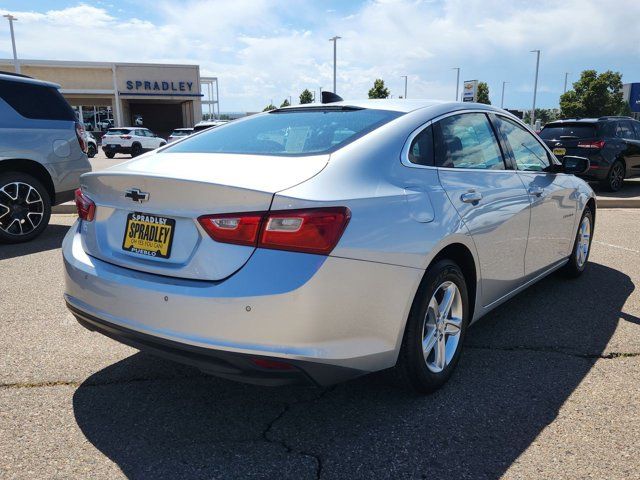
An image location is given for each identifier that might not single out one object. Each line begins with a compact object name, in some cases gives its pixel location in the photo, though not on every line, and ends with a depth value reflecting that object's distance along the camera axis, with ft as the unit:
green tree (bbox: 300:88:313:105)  227.28
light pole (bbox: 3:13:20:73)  127.24
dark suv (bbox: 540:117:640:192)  40.47
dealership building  139.54
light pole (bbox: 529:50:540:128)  178.56
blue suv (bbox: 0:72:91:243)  22.21
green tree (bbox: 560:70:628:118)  137.90
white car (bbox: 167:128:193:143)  89.19
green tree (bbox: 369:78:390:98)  171.04
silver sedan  7.52
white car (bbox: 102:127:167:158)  90.84
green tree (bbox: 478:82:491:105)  204.89
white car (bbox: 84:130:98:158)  83.30
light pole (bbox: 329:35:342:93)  144.46
